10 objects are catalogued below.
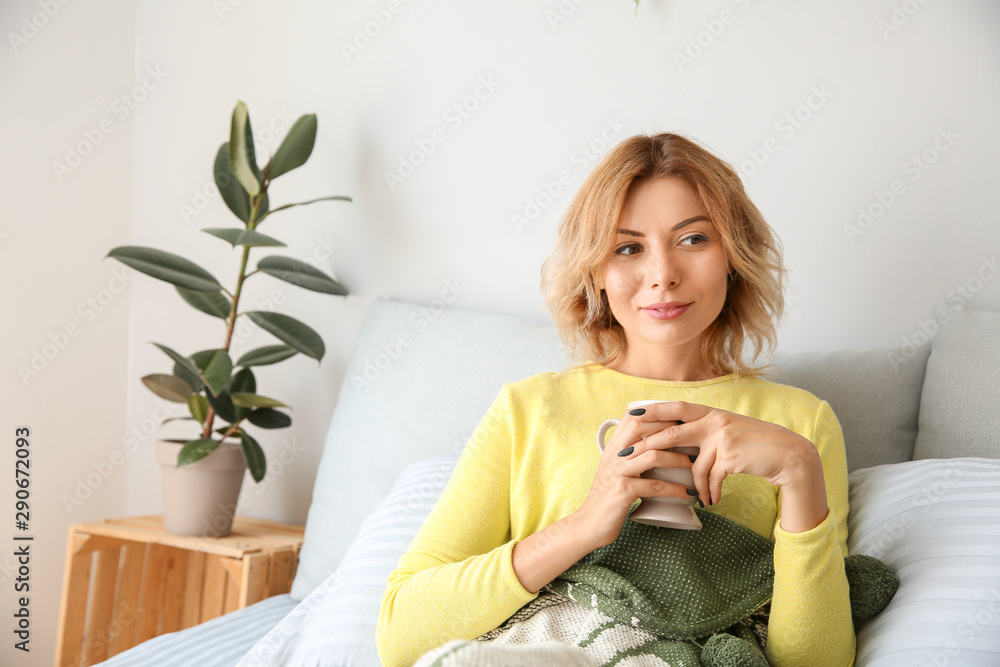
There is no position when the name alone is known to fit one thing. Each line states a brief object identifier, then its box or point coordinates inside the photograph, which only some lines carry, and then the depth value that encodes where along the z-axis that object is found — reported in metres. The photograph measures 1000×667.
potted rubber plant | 1.72
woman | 0.88
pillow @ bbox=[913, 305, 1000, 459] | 1.16
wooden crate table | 1.71
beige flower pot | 1.76
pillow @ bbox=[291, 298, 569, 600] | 1.56
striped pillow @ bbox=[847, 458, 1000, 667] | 0.81
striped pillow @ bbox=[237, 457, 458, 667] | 1.12
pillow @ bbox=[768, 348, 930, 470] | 1.28
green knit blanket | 0.90
